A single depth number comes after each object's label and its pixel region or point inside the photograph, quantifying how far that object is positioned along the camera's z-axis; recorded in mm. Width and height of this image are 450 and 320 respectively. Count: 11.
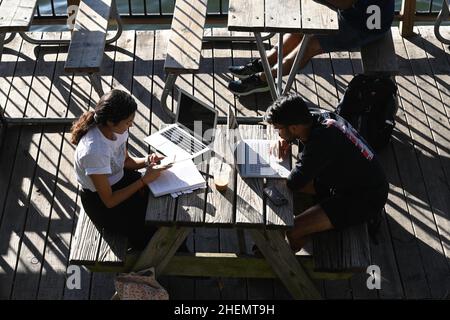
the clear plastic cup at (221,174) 3730
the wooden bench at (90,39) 4848
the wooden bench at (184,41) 4832
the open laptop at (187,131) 3996
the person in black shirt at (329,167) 3732
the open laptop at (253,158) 3855
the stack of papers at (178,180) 3719
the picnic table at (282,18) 4773
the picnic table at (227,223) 3588
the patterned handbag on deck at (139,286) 3852
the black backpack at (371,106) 4926
